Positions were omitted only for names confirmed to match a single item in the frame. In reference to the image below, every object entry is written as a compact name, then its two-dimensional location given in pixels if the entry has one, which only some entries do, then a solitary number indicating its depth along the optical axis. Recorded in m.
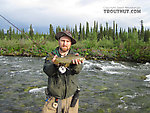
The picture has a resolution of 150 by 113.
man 2.18
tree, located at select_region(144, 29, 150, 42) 44.62
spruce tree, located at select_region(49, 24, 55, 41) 53.48
